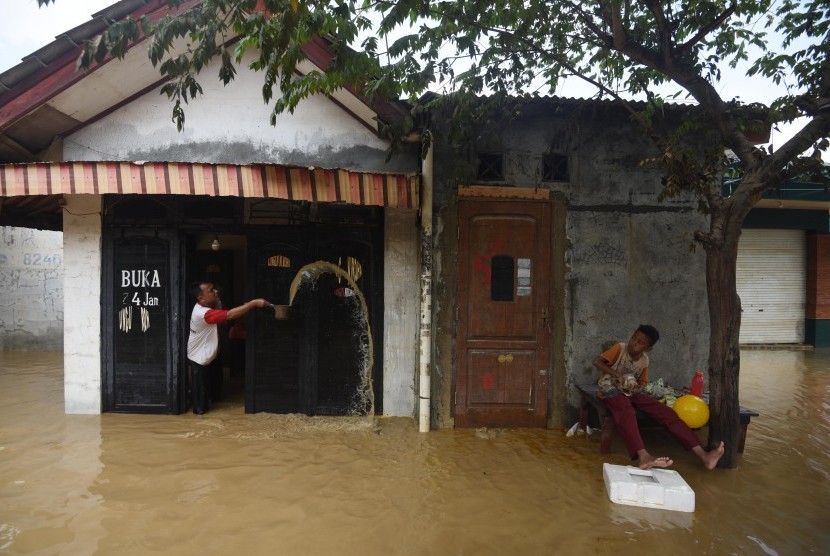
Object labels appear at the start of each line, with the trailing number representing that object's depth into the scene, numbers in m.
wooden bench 4.94
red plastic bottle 5.28
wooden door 5.77
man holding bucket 5.80
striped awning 4.84
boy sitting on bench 4.55
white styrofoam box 3.87
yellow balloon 4.79
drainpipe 5.45
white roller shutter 12.30
